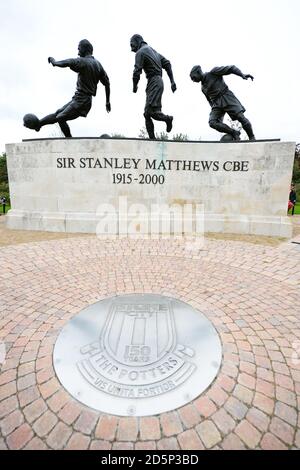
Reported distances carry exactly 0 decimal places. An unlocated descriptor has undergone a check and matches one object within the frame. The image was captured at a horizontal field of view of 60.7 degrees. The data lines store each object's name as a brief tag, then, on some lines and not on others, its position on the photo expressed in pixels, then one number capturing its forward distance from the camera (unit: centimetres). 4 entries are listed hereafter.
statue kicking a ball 684
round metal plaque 179
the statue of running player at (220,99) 737
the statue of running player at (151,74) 700
